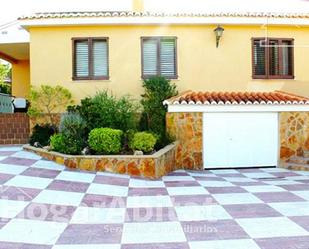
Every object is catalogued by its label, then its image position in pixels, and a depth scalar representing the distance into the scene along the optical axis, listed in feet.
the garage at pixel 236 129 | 30.93
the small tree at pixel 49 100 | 32.82
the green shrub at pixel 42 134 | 30.09
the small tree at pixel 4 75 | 49.56
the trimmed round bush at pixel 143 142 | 26.88
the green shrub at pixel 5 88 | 48.16
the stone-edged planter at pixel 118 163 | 25.70
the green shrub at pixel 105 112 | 29.43
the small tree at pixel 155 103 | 31.61
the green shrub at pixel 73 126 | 28.08
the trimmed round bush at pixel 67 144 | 26.58
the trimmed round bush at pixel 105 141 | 26.51
